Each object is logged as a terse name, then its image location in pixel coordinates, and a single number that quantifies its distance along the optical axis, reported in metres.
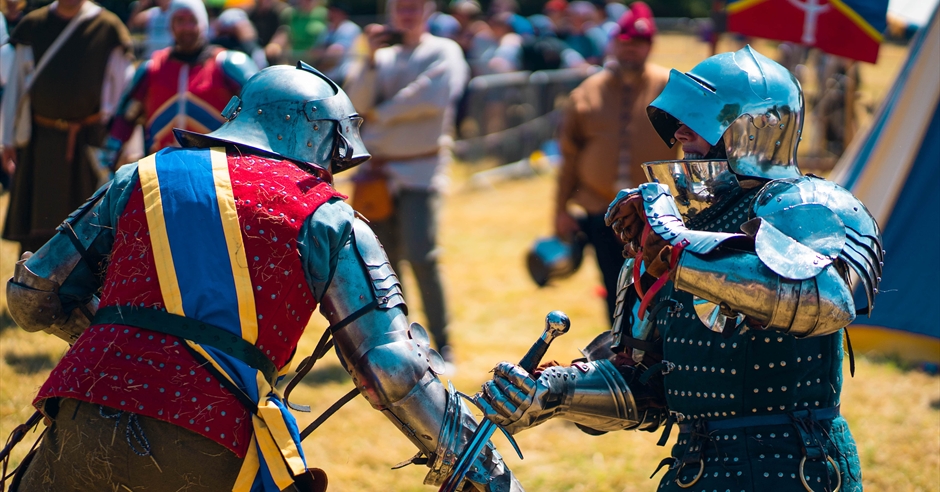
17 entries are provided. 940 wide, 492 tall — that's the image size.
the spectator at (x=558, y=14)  31.95
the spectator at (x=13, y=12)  13.18
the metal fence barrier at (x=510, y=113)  26.78
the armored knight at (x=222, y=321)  5.47
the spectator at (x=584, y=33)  30.30
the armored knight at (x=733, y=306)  5.01
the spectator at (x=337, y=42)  26.00
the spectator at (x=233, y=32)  15.53
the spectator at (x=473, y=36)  29.48
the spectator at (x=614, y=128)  12.11
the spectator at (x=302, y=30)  28.44
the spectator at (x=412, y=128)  12.81
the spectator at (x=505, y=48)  28.37
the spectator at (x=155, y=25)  17.16
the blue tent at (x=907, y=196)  11.55
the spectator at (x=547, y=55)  29.12
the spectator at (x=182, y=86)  11.98
